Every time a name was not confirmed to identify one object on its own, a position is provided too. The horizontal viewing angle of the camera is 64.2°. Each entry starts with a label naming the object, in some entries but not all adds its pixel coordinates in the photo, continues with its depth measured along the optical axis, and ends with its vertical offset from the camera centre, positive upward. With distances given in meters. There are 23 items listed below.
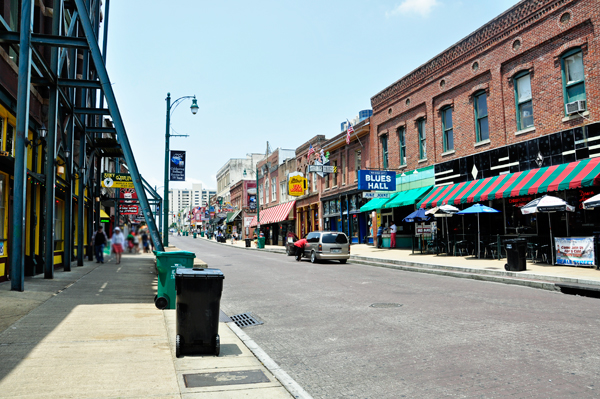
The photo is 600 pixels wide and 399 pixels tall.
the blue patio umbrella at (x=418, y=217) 23.17 +0.51
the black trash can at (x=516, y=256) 14.95 -0.99
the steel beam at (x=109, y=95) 11.20 +3.48
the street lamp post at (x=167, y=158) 23.91 +3.95
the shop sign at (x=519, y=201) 19.65 +0.99
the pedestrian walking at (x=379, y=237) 29.95 -0.56
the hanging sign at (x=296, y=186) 42.12 +3.91
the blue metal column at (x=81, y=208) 15.74 +0.97
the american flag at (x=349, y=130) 33.78 +7.01
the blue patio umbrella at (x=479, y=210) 19.65 +0.63
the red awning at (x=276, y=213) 47.09 +1.85
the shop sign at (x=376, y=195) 29.00 +2.05
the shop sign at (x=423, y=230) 25.64 -0.17
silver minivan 22.34 -0.82
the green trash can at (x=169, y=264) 8.78 -0.57
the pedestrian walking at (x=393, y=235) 28.79 -0.44
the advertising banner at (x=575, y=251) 15.39 -0.92
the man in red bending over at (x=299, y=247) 24.31 -0.89
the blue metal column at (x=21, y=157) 10.55 +1.82
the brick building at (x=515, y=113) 17.61 +5.05
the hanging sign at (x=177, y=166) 24.78 +3.49
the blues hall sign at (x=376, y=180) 26.50 +2.73
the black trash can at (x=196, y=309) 5.89 -0.95
